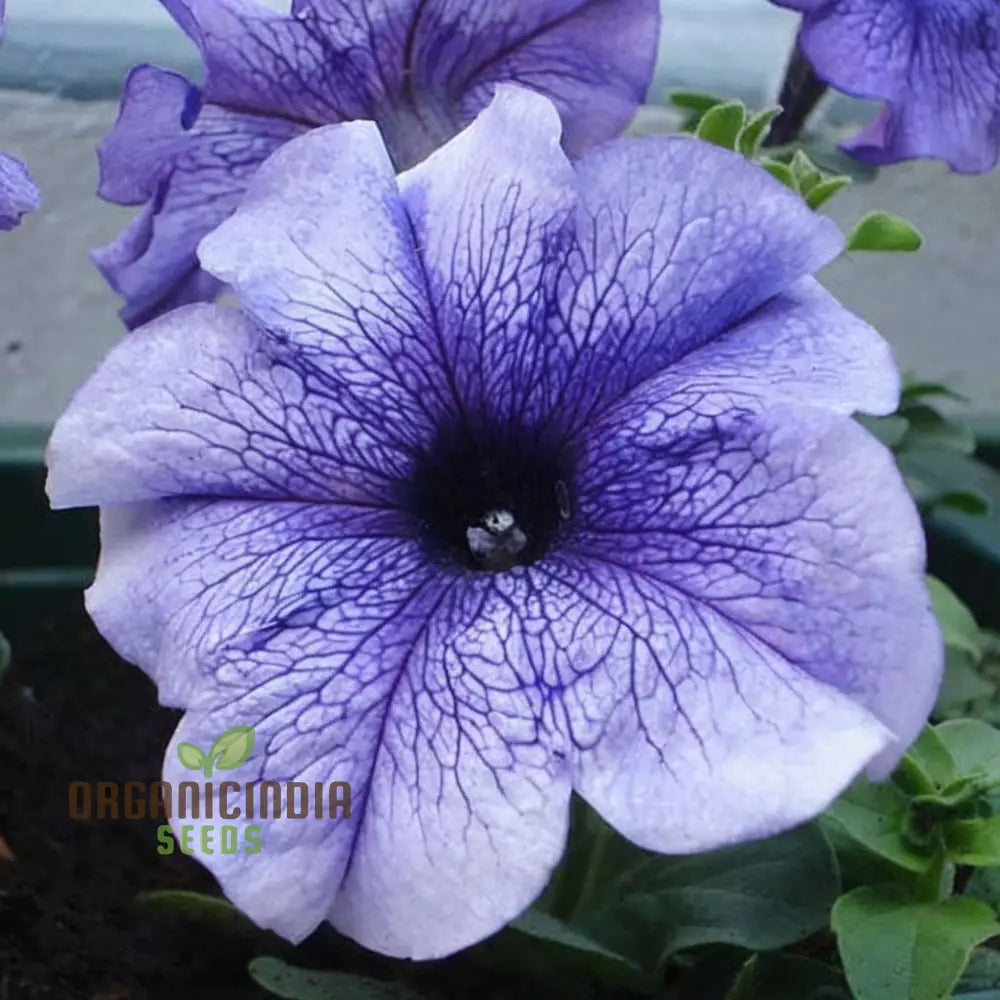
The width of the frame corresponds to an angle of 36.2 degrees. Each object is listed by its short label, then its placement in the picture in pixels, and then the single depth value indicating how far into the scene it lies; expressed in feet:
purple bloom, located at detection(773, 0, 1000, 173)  0.59
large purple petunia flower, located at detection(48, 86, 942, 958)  0.43
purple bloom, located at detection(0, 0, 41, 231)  0.53
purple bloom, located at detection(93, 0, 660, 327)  0.57
